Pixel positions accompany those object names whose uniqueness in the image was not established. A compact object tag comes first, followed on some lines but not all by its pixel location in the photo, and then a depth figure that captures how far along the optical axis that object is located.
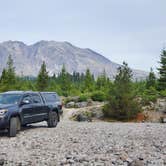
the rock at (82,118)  34.94
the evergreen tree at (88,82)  81.31
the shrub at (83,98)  53.06
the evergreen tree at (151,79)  66.57
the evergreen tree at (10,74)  61.31
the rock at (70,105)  51.12
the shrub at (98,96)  53.55
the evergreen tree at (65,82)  82.69
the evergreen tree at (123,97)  32.94
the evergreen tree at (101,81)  83.77
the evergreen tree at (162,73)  56.72
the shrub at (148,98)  40.78
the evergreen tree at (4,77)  61.13
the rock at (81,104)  49.94
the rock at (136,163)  9.80
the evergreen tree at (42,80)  70.93
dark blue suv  15.73
